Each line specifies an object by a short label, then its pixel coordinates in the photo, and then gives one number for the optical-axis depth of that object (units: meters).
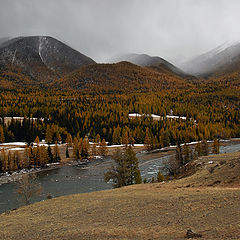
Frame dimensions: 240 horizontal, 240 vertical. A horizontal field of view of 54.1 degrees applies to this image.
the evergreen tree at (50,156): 96.11
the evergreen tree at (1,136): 129.62
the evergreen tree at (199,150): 83.26
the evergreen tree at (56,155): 97.84
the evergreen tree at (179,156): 71.38
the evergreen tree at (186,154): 74.69
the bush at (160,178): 51.22
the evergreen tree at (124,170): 49.78
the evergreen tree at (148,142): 129.62
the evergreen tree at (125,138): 137.45
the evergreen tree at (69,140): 134.19
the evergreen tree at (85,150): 108.35
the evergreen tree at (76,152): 105.16
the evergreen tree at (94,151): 115.84
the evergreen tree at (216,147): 88.92
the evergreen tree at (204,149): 83.50
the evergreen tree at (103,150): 117.01
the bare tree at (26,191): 41.63
